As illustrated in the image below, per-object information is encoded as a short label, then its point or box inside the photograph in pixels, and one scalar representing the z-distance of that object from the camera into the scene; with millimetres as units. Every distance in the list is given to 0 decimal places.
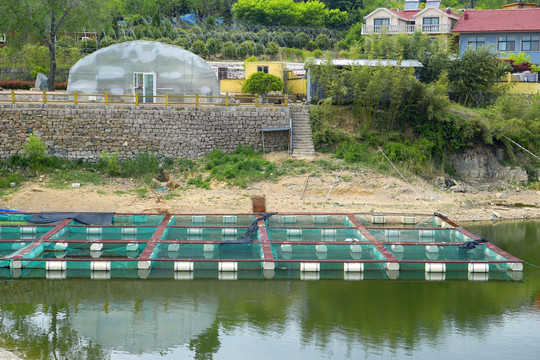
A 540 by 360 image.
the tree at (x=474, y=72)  34500
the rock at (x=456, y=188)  29134
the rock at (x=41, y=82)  35812
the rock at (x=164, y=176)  28500
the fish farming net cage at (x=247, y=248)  18781
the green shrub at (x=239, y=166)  28016
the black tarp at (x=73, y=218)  22531
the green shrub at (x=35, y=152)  27766
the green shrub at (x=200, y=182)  27578
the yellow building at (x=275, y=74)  34875
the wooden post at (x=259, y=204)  25172
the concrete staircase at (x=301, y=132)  30219
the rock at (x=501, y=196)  29147
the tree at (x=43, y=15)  34500
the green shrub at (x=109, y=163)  28347
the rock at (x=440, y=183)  29211
